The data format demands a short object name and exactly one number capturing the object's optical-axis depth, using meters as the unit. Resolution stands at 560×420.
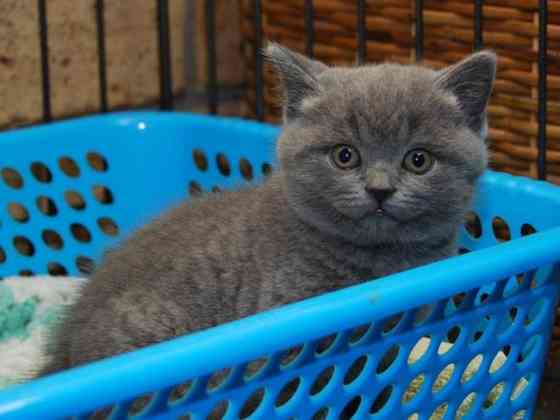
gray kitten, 0.47
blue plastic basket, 0.38
